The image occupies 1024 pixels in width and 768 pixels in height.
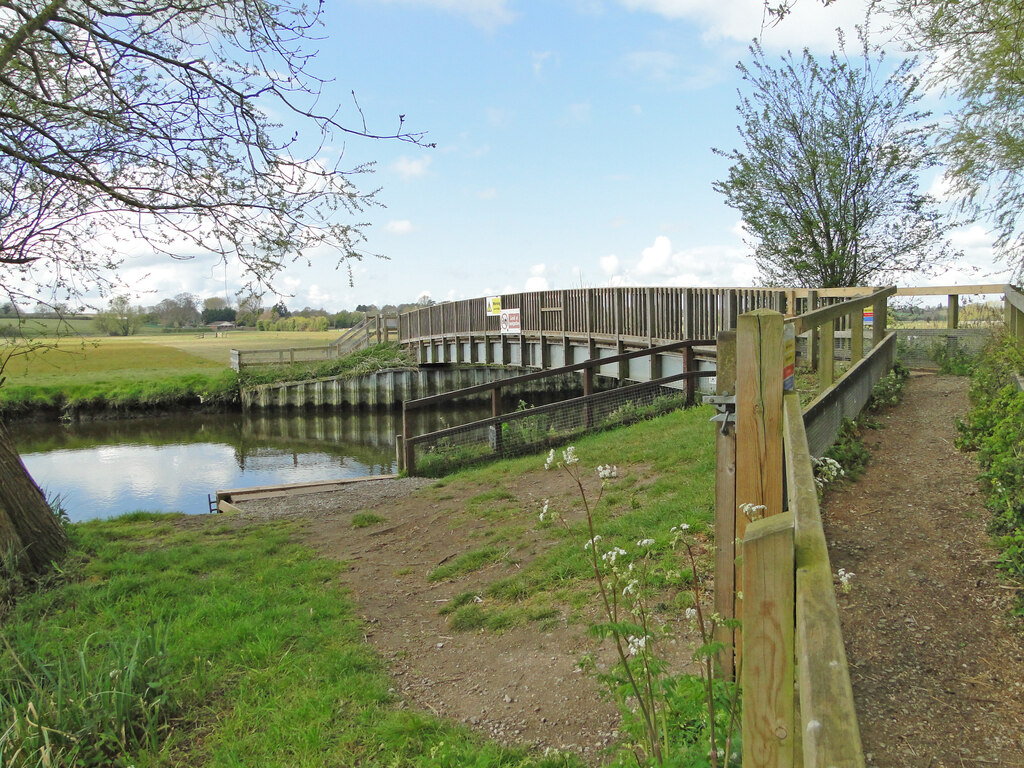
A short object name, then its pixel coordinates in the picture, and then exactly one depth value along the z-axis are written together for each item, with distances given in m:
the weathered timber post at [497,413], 12.32
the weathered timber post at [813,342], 12.54
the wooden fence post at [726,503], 3.37
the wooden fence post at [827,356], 7.04
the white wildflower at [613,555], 2.82
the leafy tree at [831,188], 18.69
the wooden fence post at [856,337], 9.20
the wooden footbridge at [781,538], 1.21
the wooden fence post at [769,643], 1.61
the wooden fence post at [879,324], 12.20
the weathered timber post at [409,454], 12.14
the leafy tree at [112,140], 6.90
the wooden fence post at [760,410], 2.78
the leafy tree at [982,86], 8.78
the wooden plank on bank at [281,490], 11.52
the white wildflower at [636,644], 2.43
